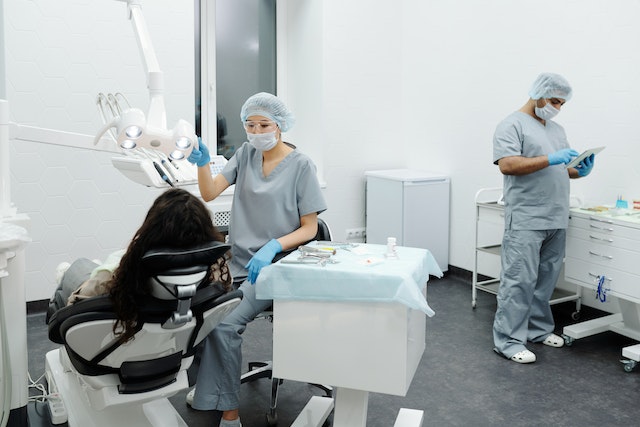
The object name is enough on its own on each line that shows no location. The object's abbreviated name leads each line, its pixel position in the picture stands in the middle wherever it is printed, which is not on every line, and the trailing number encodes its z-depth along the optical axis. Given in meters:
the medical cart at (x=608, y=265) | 3.24
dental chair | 1.83
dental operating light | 1.91
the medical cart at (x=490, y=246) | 4.02
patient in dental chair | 1.86
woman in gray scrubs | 2.71
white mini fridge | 4.67
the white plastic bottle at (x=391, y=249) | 2.36
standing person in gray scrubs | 3.33
